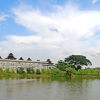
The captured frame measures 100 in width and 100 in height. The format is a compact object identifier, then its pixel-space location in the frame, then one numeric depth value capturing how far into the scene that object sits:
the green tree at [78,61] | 63.20
